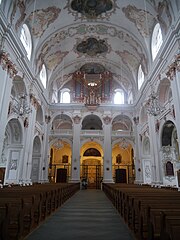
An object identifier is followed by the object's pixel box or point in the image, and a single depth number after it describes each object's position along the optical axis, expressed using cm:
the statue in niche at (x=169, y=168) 1288
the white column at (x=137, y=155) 1839
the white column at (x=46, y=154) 1868
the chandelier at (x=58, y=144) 1844
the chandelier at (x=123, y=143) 1929
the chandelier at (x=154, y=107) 1108
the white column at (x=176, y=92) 1032
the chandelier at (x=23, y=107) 1090
